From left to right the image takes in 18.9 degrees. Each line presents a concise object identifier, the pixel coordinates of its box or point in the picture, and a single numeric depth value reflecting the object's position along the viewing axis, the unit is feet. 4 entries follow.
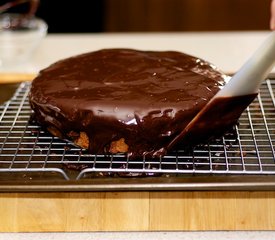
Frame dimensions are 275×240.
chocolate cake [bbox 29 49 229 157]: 2.86
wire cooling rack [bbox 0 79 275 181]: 2.76
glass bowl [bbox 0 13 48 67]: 4.27
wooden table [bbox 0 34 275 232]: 2.73
